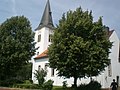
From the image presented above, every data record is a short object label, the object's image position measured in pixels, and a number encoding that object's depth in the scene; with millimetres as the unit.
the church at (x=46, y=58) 45656
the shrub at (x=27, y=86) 33956
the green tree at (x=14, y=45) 37562
